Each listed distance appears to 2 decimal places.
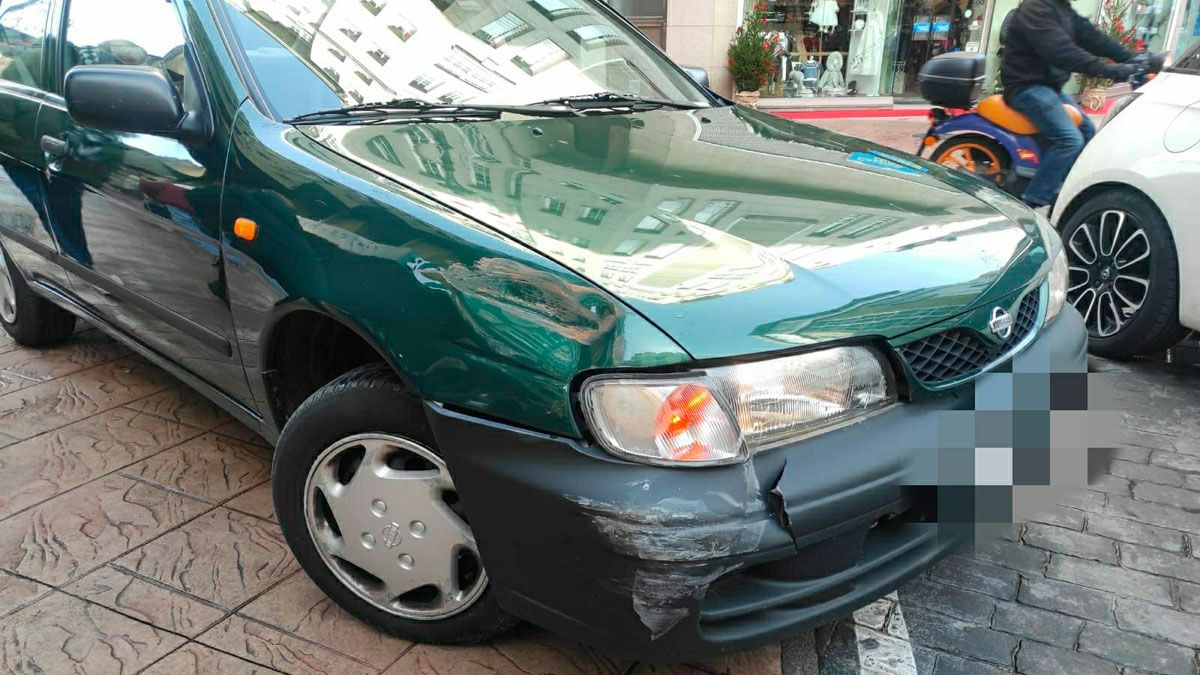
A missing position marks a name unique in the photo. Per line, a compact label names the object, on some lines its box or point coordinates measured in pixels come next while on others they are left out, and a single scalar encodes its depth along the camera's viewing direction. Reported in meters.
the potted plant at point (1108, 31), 12.80
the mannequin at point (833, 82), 13.46
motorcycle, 5.27
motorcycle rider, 5.34
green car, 1.68
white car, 3.65
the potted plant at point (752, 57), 12.72
